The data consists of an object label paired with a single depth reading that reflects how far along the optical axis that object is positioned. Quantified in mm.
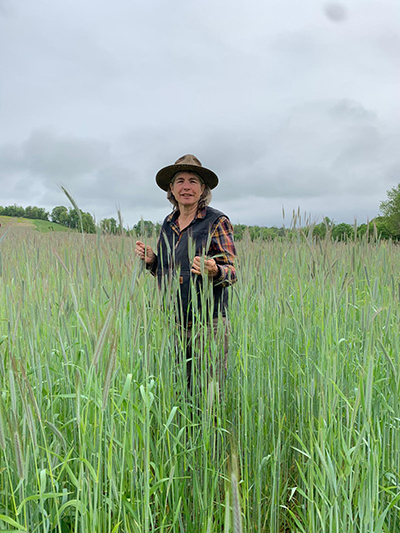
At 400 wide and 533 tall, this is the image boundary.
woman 2105
